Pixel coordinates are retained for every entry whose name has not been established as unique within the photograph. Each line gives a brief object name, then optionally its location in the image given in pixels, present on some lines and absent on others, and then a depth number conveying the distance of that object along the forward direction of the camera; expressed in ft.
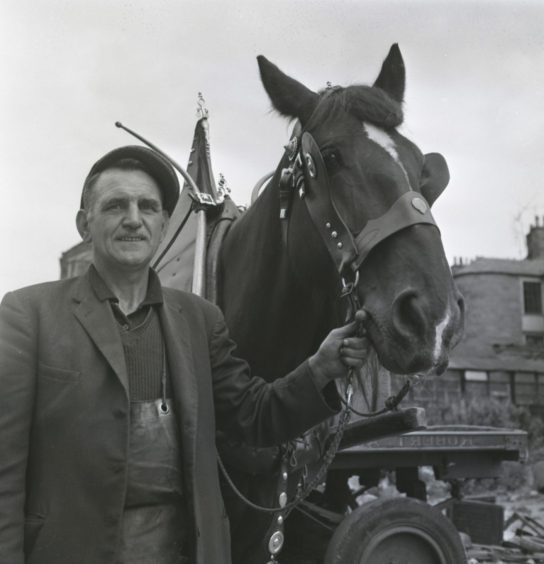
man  5.49
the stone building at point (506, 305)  79.28
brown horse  5.92
